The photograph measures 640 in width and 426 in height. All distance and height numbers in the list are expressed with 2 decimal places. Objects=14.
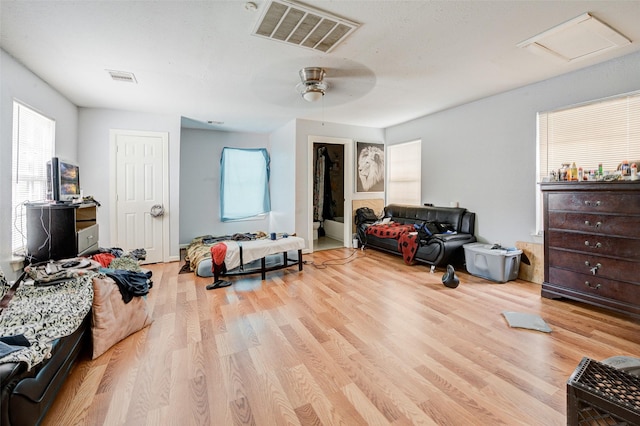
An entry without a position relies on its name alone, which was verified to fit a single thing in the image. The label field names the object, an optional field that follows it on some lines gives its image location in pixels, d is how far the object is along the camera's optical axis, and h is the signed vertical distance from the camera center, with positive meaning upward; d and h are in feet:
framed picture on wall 19.16 +3.19
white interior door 14.75 +1.08
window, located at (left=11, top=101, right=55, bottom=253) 8.96 +1.72
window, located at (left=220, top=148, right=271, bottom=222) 20.30 +2.10
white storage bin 11.79 -2.24
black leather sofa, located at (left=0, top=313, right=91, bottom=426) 3.72 -2.73
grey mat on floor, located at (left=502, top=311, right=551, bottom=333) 7.90 -3.25
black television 9.15 +1.02
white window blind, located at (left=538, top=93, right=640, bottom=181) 9.28 +2.88
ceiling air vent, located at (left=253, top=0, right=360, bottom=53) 6.55 +4.87
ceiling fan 9.61 +5.21
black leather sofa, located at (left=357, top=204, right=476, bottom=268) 13.35 -1.28
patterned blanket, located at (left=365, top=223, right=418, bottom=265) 14.38 -1.31
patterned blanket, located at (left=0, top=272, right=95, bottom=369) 4.48 -2.09
